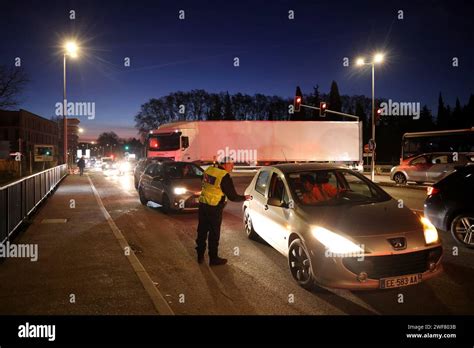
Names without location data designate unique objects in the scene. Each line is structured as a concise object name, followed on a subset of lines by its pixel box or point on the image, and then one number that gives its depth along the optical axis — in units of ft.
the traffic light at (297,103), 100.95
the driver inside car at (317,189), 20.95
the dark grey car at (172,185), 38.58
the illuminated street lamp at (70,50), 85.20
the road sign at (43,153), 107.76
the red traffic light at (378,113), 82.77
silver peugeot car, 15.79
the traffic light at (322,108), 105.44
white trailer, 96.07
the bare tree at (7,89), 104.29
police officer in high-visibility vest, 21.83
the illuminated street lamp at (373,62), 84.58
